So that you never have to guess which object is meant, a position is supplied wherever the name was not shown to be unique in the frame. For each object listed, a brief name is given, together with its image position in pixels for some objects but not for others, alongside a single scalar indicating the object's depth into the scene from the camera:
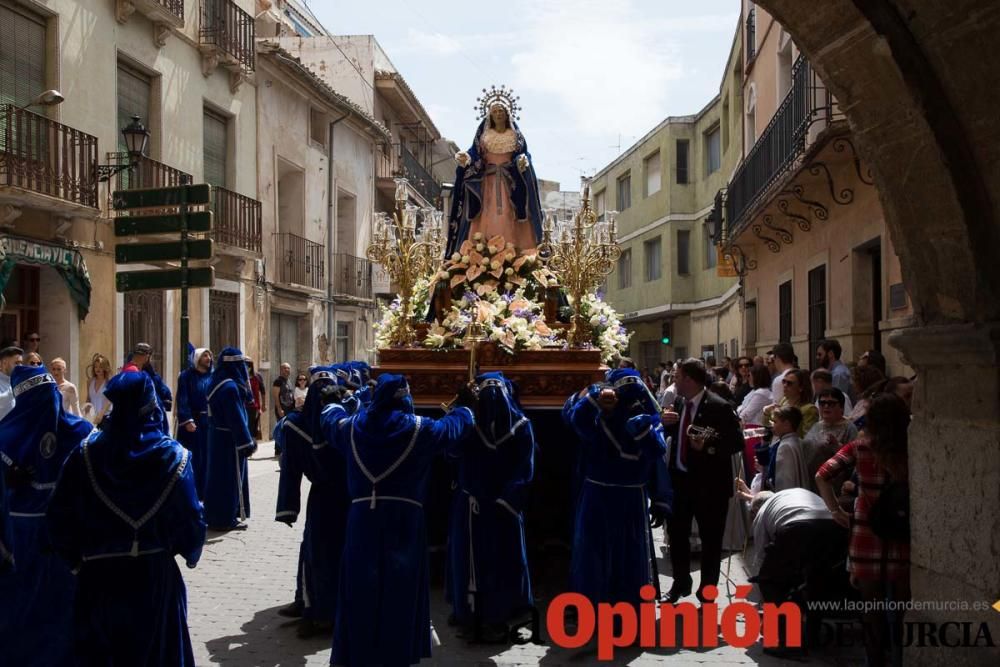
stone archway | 4.00
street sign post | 9.75
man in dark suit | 6.78
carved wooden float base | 7.93
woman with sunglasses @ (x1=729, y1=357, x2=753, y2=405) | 12.11
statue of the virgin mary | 9.43
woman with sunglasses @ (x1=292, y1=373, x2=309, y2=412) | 17.09
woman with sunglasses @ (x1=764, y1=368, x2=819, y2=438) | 7.31
